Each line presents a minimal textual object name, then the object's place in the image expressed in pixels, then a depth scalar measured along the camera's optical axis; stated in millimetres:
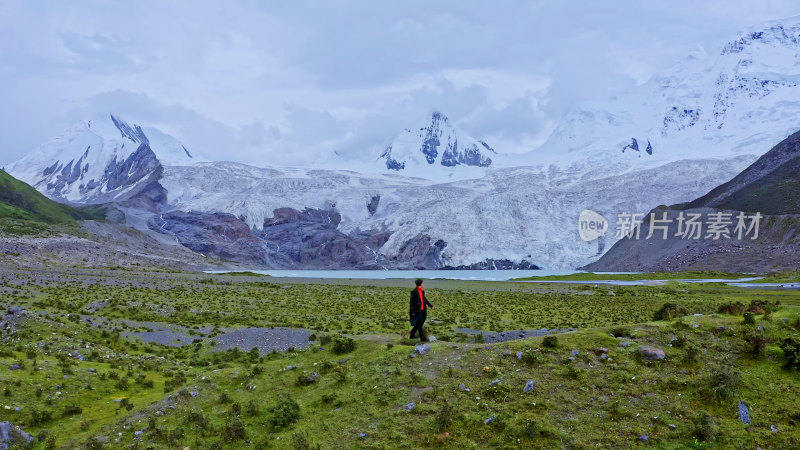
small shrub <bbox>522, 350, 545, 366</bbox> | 14703
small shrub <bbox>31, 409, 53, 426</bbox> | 15125
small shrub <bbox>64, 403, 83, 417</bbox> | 16016
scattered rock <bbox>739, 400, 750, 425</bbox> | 11640
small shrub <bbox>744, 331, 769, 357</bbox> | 14180
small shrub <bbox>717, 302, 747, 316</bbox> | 19203
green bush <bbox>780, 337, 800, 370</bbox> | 13241
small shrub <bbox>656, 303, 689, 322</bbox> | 19438
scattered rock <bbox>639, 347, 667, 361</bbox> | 14477
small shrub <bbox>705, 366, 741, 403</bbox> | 12281
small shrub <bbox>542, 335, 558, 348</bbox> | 15344
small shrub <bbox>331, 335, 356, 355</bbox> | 17953
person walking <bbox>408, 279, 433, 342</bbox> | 18156
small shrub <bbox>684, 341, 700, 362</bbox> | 14188
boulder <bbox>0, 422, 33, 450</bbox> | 13712
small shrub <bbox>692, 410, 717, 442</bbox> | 11089
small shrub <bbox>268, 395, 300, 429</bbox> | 13516
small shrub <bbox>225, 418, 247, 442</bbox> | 13195
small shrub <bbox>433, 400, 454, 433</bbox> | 12266
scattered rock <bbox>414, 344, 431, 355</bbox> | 16275
